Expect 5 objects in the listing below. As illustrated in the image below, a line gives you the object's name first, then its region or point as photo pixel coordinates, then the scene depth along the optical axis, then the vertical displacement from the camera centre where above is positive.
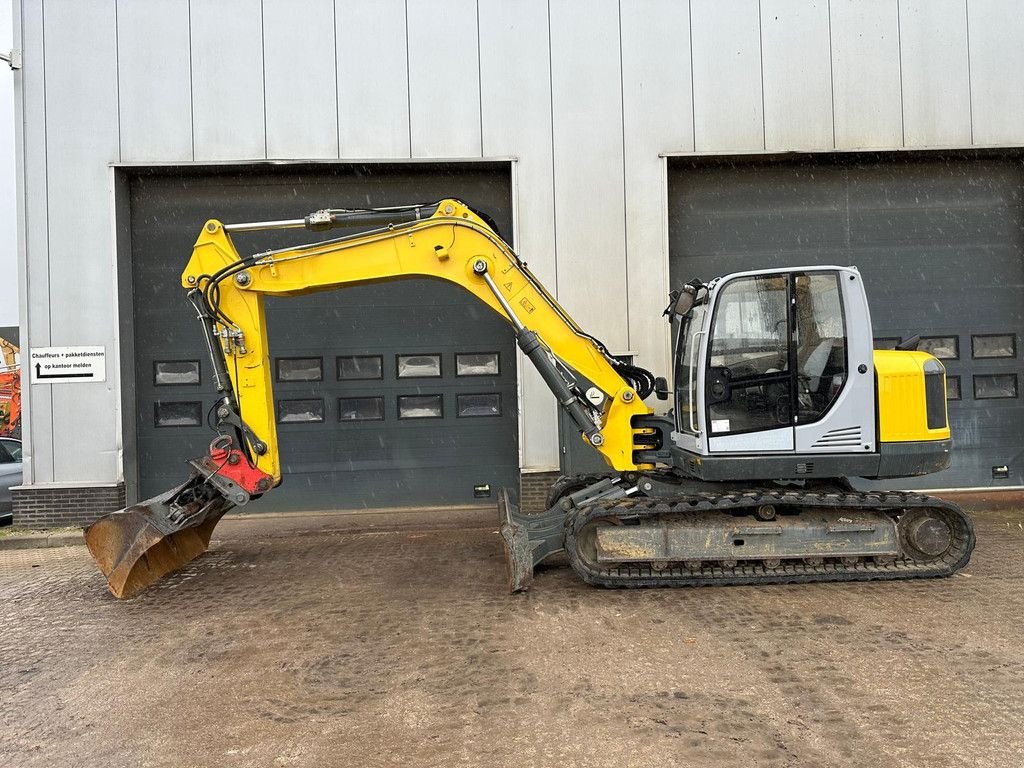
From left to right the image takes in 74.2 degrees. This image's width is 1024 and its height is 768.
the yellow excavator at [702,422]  5.36 -0.32
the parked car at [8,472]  8.96 -0.96
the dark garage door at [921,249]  9.34 +1.80
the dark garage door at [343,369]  9.28 +0.32
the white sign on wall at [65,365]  8.66 +0.44
